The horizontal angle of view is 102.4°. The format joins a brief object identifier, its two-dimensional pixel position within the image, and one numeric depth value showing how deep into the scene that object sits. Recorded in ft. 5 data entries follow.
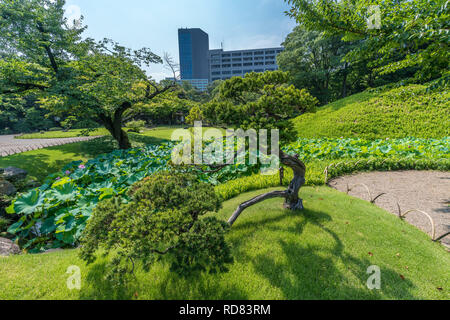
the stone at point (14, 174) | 20.47
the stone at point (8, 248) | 10.94
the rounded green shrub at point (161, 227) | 6.46
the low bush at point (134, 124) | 47.53
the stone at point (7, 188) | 17.63
